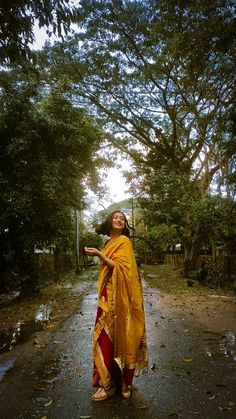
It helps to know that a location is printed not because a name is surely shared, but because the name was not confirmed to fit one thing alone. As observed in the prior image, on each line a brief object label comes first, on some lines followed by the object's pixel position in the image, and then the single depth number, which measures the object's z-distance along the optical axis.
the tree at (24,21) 4.43
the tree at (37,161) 9.95
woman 3.59
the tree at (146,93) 14.98
